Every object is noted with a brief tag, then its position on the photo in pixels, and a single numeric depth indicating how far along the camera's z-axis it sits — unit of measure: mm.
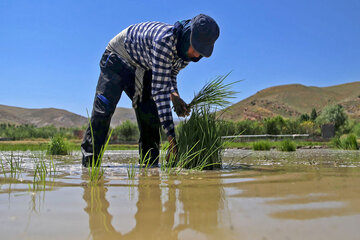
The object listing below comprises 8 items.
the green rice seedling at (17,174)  1978
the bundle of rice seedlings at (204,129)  2656
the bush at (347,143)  7714
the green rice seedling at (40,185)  1464
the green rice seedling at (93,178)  1672
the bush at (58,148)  5672
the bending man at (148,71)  2451
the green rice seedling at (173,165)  2146
